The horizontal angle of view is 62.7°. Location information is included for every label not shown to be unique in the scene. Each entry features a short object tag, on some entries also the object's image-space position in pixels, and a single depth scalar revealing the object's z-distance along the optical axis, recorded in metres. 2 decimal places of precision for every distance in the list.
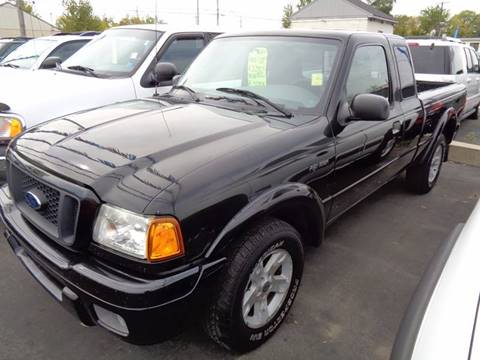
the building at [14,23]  39.82
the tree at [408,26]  54.45
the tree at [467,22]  67.44
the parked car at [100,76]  3.70
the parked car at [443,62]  7.97
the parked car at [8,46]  10.50
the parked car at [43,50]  7.57
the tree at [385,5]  66.50
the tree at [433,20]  47.25
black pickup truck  1.78
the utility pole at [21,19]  18.41
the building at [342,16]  40.16
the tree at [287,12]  57.22
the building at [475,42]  44.28
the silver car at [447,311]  1.12
